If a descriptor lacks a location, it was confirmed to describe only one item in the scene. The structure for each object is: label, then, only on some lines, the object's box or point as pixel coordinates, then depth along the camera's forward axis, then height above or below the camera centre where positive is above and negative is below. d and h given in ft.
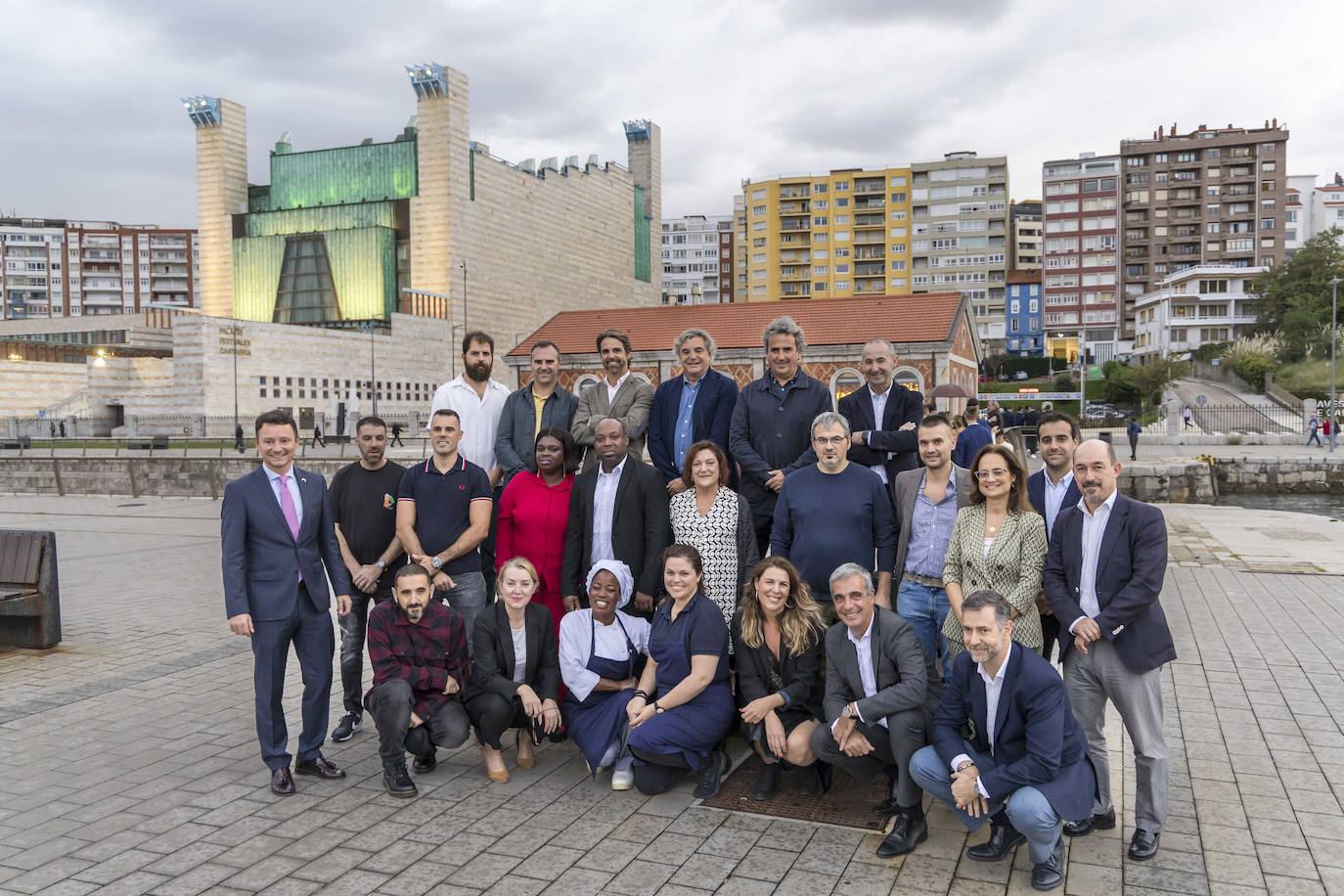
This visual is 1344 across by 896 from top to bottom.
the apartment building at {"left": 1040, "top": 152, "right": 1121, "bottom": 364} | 300.81 +46.35
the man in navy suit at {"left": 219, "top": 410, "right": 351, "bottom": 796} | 16.15 -3.06
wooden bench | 26.45 -5.26
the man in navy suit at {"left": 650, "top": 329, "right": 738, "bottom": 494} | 20.70 -0.09
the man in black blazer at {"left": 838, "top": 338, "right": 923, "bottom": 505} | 19.75 -0.28
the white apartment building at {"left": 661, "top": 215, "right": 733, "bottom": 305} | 419.74 +65.38
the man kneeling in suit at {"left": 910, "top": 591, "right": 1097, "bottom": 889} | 12.73 -4.85
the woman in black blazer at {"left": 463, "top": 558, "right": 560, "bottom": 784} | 16.89 -4.82
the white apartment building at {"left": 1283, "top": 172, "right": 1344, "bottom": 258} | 346.33 +71.65
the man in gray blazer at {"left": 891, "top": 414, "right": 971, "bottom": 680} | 16.53 -2.14
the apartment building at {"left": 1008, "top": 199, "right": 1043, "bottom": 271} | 342.44 +58.72
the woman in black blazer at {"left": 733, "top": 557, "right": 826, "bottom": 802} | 15.71 -4.42
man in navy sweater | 16.88 -1.94
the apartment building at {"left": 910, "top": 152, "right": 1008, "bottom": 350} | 303.07 +56.39
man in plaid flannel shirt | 16.71 -4.55
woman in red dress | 19.26 -2.21
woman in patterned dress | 17.94 -2.33
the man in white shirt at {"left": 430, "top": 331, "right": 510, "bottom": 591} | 21.31 +0.05
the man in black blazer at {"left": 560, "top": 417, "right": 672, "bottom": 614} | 18.54 -2.19
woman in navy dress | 15.90 -4.98
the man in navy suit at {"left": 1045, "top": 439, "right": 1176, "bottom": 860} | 13.51 -3.04
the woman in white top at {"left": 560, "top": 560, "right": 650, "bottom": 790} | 16.99 -4.58
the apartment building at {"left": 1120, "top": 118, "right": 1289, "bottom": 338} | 285.84 +62.41
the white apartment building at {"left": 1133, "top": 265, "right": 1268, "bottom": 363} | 248.93 +25.61
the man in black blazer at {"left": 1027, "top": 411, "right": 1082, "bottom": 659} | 16.61 -1.25
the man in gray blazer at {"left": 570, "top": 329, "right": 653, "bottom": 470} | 20.54 +0.15
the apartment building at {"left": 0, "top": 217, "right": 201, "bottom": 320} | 361.71 +51.89
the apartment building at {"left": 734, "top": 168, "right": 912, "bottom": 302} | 311.06 +56.94
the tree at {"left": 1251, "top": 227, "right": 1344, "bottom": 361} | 189.57 +24.18
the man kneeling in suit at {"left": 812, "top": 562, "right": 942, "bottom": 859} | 14.49 -4.53
